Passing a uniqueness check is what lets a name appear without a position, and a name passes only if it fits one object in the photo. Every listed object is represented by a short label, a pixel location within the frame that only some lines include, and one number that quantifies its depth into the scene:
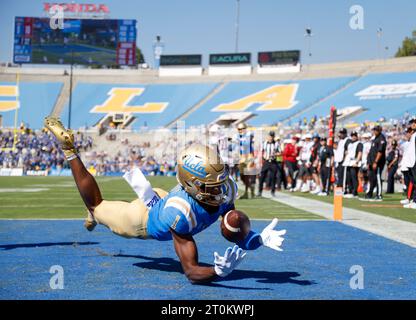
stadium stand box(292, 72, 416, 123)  39.09
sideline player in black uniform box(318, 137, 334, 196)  17.75
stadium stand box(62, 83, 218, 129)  49.69
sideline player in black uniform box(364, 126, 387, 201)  15.11
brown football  4.76
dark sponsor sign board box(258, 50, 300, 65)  55.12
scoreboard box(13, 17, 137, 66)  55.78
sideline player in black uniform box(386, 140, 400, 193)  19.28
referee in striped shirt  15.96
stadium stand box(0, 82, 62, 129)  49.81
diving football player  4.57
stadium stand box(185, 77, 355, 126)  46.00
